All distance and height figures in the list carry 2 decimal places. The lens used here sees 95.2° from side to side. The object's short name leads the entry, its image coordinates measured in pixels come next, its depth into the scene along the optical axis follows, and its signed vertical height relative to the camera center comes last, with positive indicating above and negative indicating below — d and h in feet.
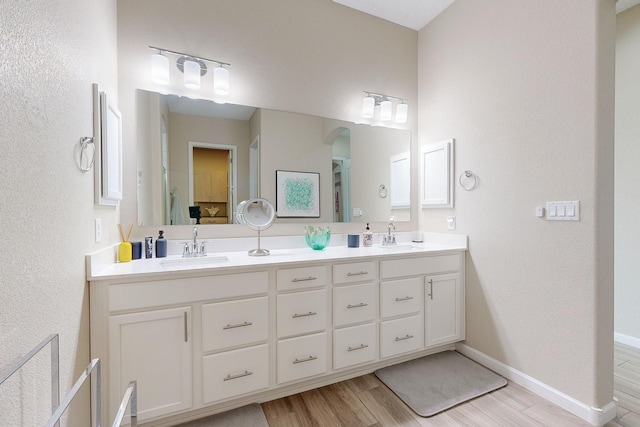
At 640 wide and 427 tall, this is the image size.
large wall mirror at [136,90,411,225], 6.40 +1.26
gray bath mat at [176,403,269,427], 5.05 -3.71
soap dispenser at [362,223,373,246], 8.11 -0.82
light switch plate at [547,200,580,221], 5.38 -0.05
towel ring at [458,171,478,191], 7.45 +0.75
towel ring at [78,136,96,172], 4.10 +0.89
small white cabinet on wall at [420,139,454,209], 8.11 +1.01
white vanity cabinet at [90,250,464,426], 4.52 -2.20
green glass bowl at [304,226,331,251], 7.25 -0.71
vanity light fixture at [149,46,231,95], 6.19 +3.11
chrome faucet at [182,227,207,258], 6.28 -0.85
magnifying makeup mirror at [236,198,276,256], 6.87 -0.10
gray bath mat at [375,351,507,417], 5.72 -3.76
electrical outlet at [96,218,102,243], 4.72 -0.32
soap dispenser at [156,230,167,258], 6.04 -0.77
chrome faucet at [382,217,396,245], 8.43 -0.85
